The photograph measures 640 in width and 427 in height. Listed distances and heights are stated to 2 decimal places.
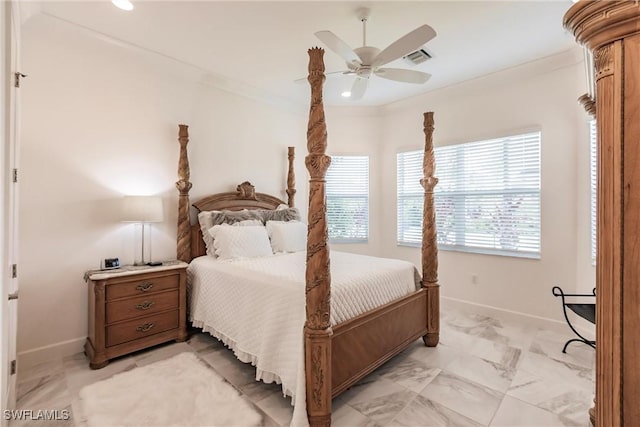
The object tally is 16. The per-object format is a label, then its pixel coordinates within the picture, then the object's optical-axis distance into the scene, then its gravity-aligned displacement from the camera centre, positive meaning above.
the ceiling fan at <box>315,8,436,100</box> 2.07 +1.23
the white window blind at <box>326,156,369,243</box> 4.92 +0.25
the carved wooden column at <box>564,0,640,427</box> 0.56 +0.03
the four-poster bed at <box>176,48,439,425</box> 1.80 -0.77
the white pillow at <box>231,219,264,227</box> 3.46 -0.11
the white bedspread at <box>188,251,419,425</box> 1.95 -0.67
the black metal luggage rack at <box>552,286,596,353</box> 2.37 -0.79
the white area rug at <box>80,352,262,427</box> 1.87 -1.28
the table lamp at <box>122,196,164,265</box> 2.76 +0.03
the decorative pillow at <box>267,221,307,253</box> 3.55 -0.27
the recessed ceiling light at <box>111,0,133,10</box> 2.29 +1.63
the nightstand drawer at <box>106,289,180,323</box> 2.54 -0.83
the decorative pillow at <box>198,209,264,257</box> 3.32 -0.07
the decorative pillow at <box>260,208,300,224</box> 3.88 -0.01
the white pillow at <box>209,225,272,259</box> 3.12 -0.30
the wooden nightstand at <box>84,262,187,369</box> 2.47 -0.86
